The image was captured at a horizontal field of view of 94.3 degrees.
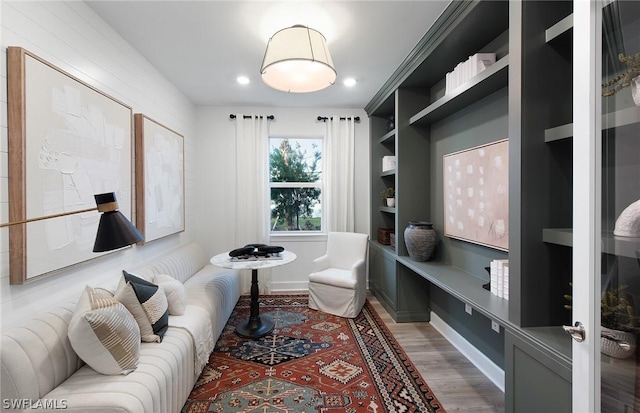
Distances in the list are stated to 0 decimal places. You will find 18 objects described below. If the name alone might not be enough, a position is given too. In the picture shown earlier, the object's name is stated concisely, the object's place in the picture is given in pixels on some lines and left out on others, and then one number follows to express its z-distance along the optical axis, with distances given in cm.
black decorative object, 304
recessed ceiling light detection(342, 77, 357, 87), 332
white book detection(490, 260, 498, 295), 198
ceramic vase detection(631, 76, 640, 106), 97
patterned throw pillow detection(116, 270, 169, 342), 183
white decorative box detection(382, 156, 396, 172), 381
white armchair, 337
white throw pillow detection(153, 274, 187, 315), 228
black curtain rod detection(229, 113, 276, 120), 425
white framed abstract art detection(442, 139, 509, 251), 211
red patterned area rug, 195
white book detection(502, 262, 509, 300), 190
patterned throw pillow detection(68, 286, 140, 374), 146
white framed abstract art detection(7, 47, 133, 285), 149
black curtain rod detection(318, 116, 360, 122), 434
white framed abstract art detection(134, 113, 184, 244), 270
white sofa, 129
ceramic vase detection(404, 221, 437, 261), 292
